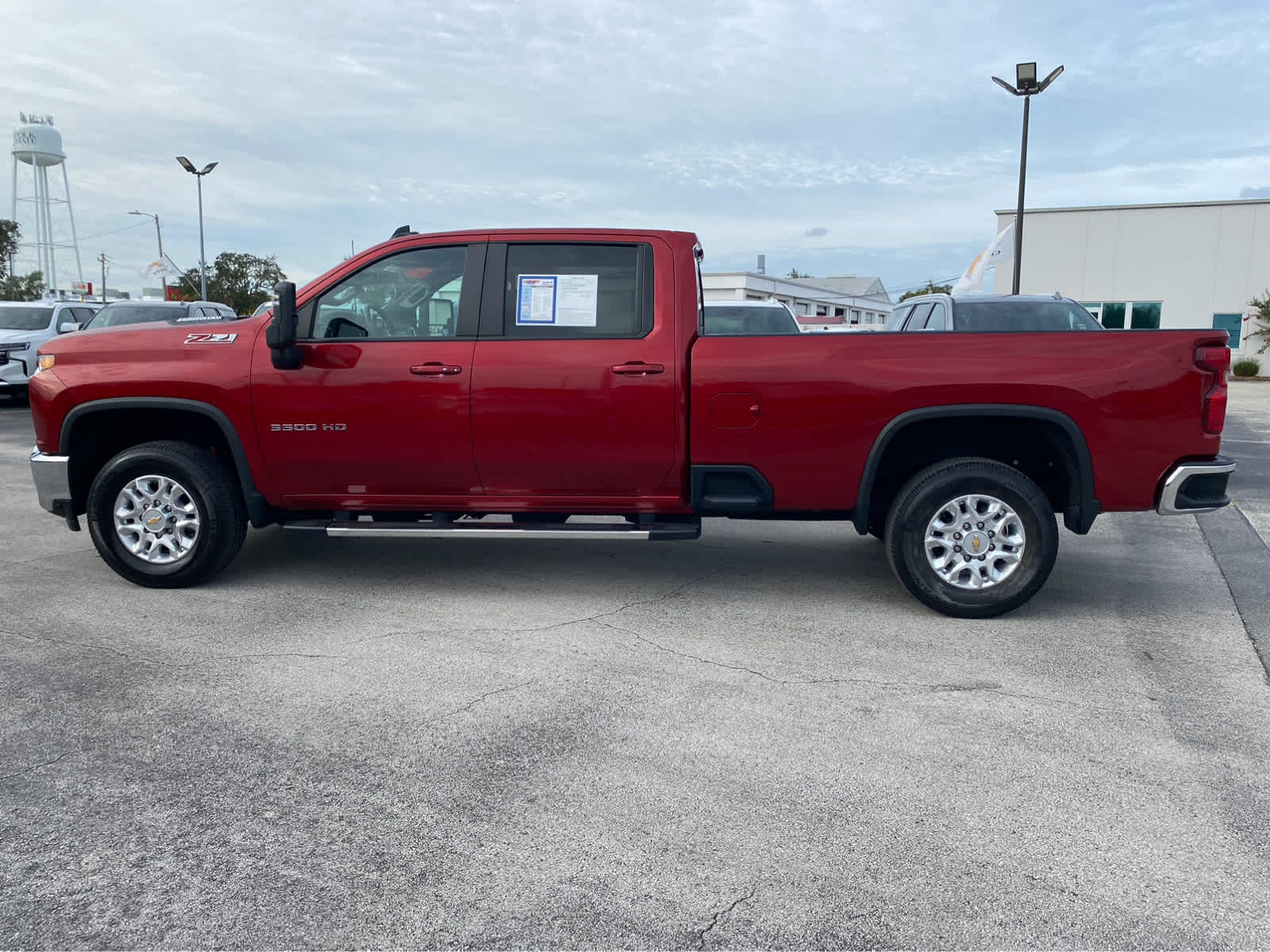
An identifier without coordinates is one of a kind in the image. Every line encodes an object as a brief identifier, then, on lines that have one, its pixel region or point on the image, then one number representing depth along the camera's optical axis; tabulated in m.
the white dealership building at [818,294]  52.47
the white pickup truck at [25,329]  16.55
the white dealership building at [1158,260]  33.62
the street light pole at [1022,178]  21.48
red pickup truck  5.04
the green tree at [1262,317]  33.31
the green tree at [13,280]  44.97
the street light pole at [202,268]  39.28
